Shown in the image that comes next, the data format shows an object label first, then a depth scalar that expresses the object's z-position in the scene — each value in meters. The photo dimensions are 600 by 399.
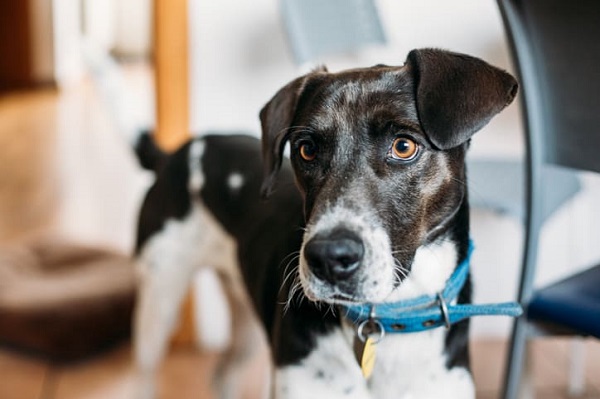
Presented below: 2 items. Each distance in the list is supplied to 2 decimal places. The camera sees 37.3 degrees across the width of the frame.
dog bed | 2.84
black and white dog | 1.33
